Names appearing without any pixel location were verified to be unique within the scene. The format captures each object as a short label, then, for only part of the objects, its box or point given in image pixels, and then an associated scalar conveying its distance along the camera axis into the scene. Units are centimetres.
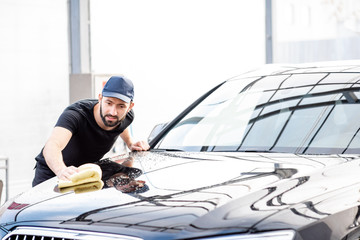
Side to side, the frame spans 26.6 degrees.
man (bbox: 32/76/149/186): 474
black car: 286
